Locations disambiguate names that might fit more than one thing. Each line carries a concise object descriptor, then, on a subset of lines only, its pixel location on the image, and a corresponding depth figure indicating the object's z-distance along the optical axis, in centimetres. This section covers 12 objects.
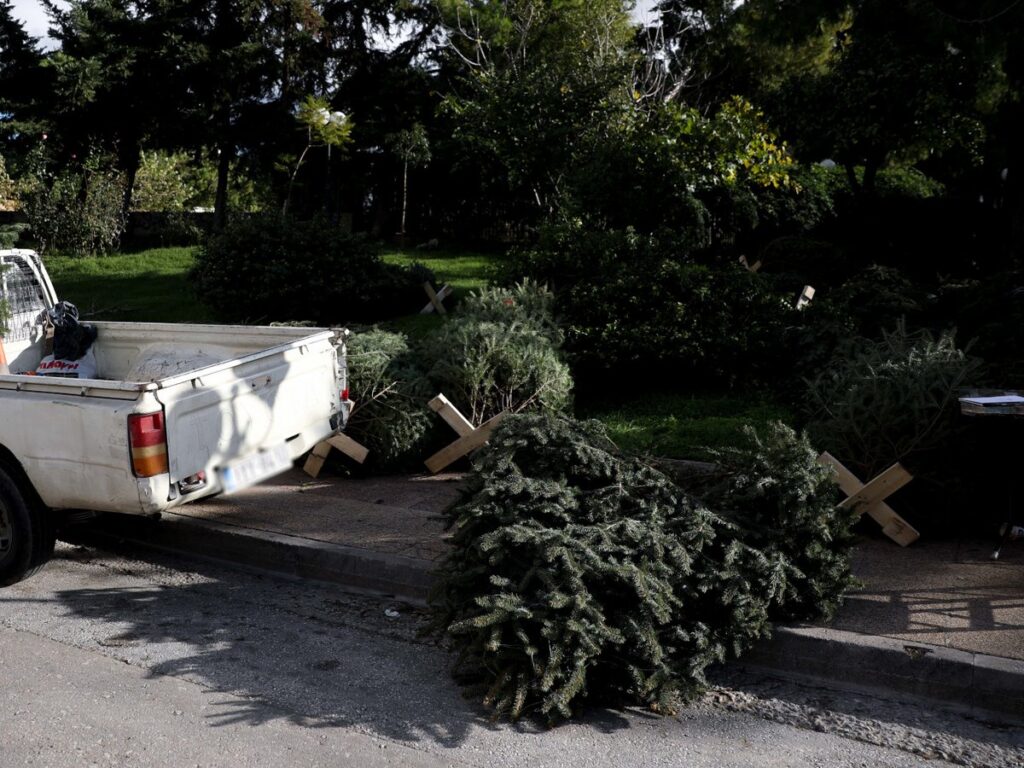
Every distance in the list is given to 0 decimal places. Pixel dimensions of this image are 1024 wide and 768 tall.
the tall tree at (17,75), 2259
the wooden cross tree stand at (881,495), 578
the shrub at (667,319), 887
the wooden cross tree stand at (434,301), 1275
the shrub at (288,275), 1179
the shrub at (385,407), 744
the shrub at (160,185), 2966
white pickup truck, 514
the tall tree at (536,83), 1358
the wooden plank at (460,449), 739
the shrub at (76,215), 1964
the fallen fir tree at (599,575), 415
